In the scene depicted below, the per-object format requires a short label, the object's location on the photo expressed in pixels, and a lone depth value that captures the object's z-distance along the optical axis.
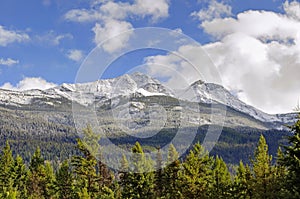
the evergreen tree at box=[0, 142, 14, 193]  80.62
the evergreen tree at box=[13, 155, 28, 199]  85.94
